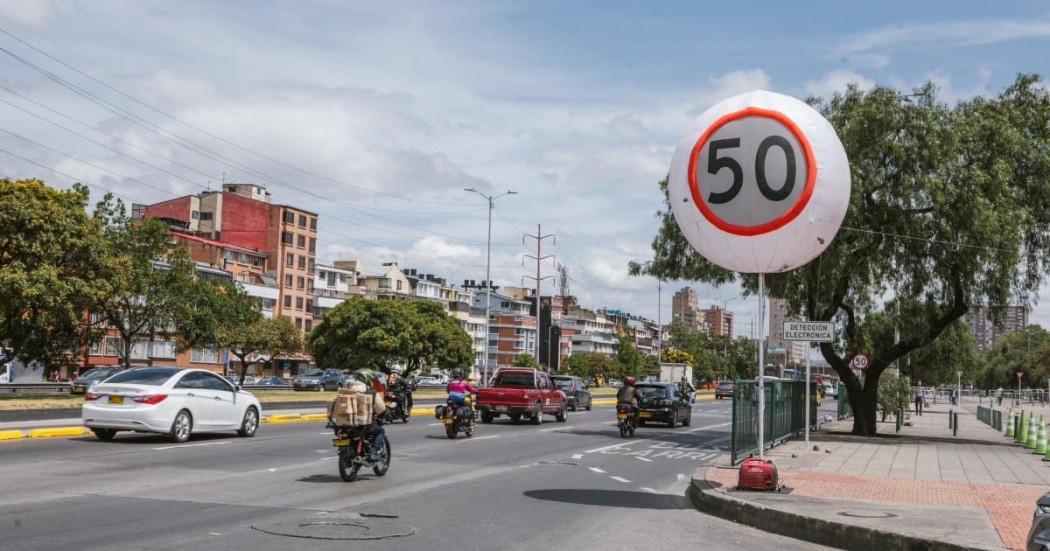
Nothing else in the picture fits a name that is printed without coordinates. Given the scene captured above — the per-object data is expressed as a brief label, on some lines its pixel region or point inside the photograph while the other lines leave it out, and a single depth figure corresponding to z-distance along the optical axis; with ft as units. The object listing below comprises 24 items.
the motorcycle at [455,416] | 79.10
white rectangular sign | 69.72
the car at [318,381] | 242.17
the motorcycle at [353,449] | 47.67
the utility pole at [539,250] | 300.96
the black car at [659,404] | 113.09
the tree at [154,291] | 144.87
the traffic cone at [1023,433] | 102.94
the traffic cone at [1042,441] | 85.76
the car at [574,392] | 149.07
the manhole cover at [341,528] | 31.90
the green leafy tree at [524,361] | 329.23
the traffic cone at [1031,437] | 96.27
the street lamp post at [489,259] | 230.68
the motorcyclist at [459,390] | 80.38
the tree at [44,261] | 119.65
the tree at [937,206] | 85.61
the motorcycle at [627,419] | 91.40
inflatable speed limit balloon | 42.93
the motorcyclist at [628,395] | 92.12
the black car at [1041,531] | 21.97
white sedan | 64.90
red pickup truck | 105.99
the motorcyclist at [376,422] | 48.24
